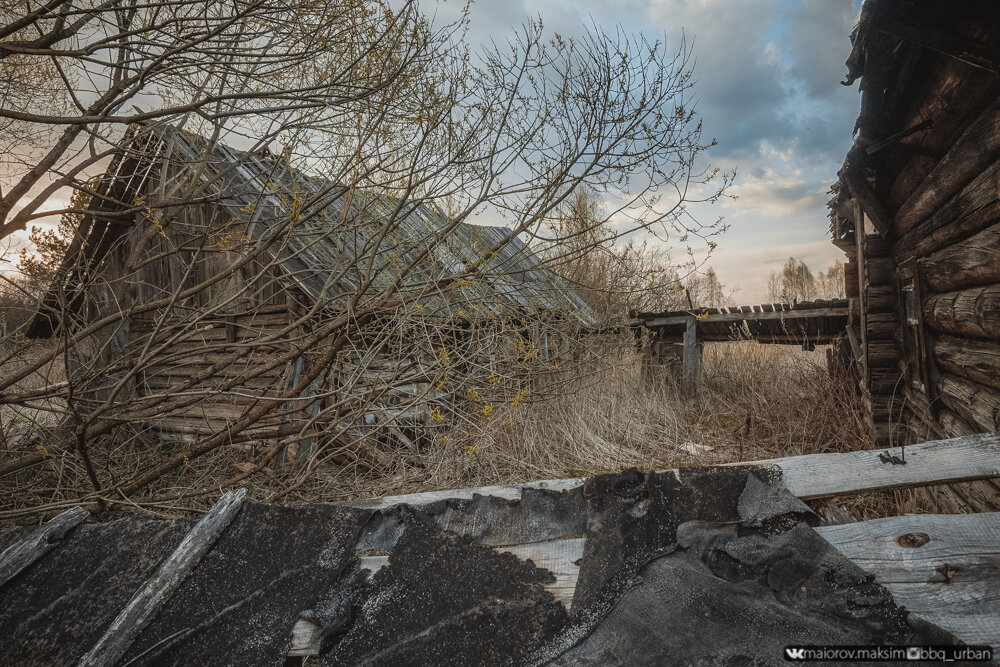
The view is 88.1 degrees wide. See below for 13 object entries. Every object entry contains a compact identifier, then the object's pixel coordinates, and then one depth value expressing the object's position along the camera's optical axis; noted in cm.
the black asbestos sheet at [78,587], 169
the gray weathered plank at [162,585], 156
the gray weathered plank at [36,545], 199
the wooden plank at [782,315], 812
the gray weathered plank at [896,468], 167
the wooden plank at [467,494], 188
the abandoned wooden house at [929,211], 266
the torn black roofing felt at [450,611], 134
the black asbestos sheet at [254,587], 151
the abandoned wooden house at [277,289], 409
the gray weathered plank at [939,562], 121
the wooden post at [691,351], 979
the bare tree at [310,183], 370
